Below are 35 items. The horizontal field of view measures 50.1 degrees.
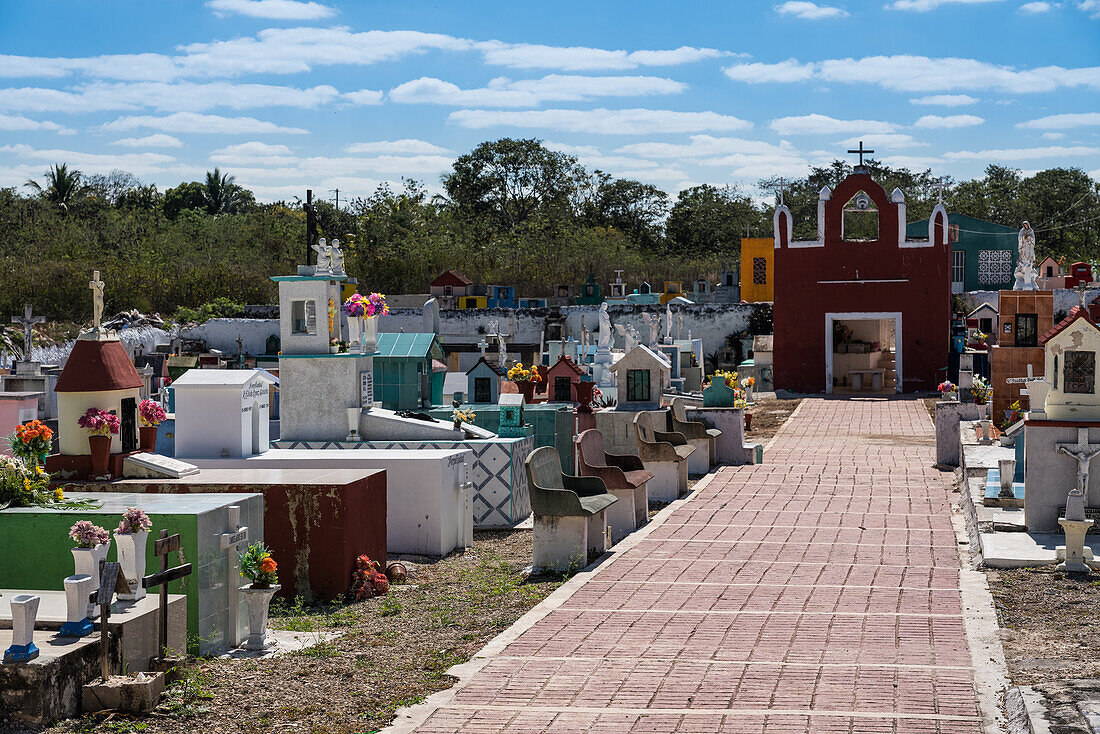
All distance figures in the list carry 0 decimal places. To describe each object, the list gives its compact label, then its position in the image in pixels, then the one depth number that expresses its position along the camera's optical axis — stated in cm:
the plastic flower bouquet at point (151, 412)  1147
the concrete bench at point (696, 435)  1841
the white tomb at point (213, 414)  1405
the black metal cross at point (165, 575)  726
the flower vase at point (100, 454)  1088
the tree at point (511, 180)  6781
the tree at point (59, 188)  6194
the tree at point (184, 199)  7212
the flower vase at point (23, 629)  620
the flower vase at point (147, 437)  1180
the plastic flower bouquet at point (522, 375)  2355
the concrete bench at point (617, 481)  1305
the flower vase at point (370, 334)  1814
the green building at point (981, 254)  4756
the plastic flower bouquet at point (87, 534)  703
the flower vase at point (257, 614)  845
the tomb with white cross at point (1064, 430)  1144
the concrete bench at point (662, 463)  1584
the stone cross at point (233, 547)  858
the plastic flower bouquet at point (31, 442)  970
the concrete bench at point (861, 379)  3584
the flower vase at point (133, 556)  761
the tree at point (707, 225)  6688
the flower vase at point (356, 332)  1767
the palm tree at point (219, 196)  7375
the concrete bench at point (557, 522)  1105
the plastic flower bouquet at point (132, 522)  757
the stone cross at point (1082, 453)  1131
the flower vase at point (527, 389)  2322
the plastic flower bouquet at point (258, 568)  858
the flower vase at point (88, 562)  704
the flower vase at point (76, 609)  679
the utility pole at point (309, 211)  1902
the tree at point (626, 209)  6856
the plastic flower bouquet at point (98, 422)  1063
